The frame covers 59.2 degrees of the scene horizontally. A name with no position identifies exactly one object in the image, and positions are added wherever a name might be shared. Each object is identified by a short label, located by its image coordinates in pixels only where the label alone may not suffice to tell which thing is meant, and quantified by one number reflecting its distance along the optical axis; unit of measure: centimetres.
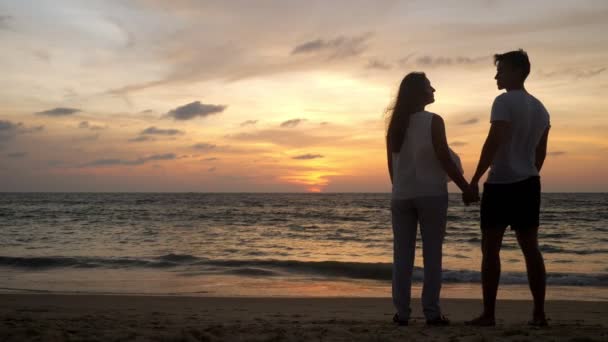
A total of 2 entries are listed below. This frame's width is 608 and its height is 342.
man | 346
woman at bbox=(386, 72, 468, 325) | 353
